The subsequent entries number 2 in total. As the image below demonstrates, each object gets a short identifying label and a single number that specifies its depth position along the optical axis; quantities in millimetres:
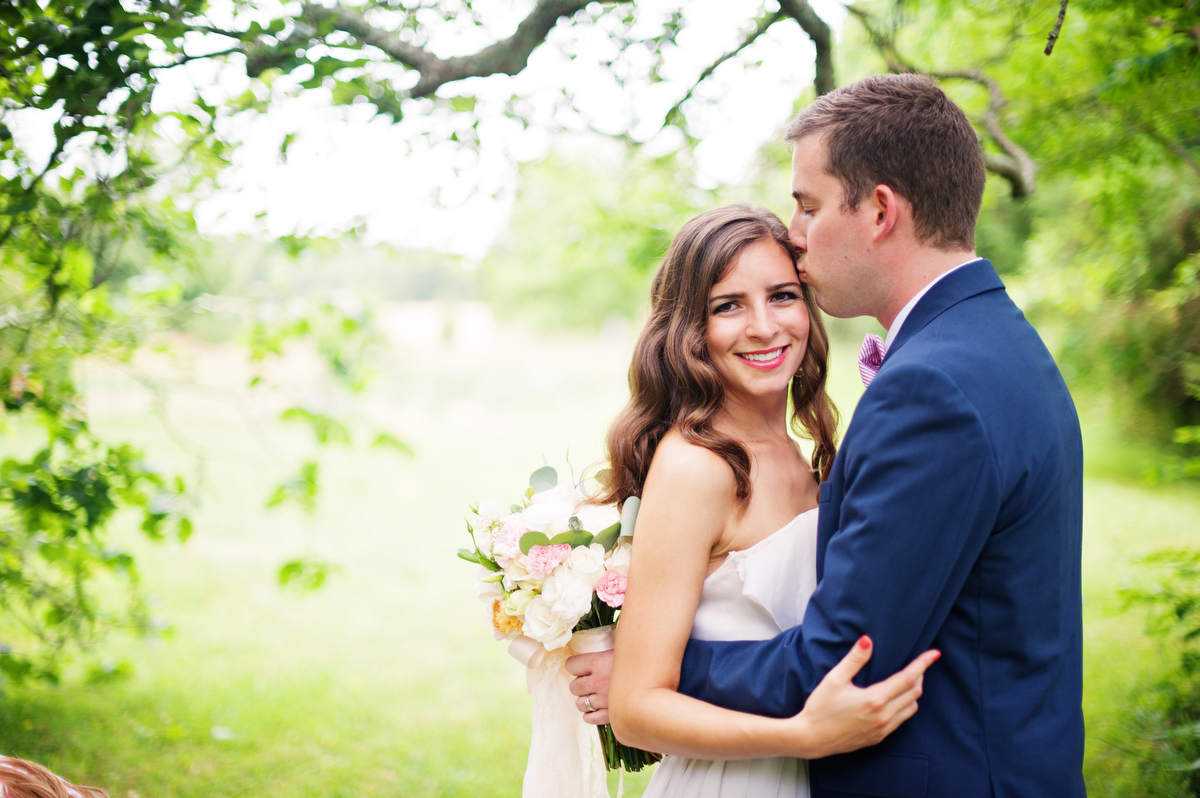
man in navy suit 1530
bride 1741
